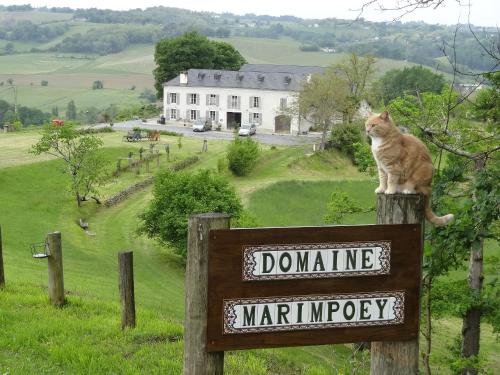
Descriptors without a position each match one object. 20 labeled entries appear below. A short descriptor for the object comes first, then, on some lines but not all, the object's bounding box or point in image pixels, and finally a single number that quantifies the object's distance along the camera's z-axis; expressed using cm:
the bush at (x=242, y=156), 4825
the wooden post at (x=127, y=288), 1164
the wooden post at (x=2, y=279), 1412
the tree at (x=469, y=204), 797
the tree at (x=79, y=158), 3875
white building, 7244
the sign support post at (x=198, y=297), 527
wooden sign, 525
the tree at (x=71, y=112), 10694
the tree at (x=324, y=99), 6103
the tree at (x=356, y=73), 6538
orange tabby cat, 620
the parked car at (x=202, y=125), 6800
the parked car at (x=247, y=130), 6556
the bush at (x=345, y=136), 5831
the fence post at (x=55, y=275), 1282
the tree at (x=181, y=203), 3148
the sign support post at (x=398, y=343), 570
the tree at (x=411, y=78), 8529
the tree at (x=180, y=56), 8350
